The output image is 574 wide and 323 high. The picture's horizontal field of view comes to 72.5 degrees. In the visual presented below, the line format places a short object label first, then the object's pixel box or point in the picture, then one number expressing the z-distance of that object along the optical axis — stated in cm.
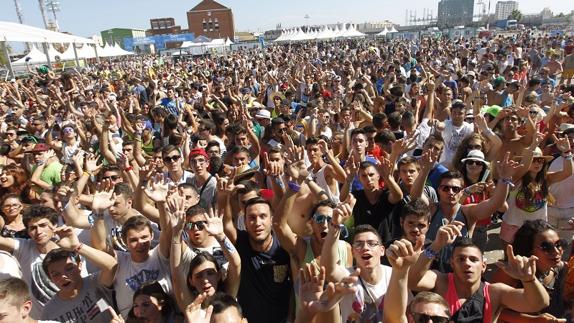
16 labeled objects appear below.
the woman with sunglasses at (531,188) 366
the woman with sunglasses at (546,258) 249
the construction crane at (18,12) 5596
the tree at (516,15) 9105
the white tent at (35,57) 2655
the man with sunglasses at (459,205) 319
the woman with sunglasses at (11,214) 354
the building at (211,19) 7419
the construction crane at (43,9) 5780
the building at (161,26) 7806
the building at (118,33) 6556
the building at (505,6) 14850
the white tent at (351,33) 3834
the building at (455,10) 11506
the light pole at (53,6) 6270
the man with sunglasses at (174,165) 439
